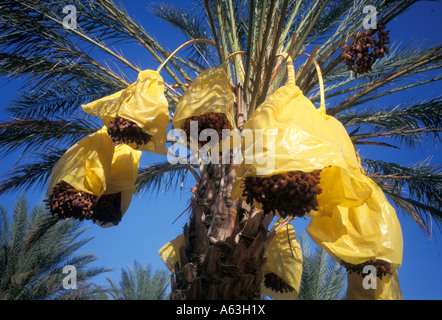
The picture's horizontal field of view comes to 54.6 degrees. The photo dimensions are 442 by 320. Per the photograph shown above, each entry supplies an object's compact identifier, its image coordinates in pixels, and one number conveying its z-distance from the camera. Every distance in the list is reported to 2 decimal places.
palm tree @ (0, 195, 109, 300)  8.59
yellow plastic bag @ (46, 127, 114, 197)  2.52
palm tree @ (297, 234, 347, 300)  8.67
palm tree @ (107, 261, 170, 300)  11.80
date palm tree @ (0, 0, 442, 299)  2.71
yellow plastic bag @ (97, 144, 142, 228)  2.89
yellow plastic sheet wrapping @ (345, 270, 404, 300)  2.46
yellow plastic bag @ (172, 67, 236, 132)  2.22
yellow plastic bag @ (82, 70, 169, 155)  2.29
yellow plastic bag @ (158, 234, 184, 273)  3.30
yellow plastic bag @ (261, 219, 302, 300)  3.01
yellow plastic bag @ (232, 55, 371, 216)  1.74
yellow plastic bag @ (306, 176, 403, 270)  2.10
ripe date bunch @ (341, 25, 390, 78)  2.57
